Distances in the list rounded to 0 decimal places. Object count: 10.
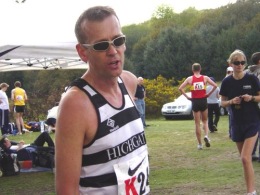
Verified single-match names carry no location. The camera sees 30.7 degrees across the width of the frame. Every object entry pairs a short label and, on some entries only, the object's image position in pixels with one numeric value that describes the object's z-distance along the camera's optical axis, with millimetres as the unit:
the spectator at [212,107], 14508
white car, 23027
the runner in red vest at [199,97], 10469
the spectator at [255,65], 8234
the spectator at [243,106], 5676
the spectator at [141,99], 16797
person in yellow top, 17375
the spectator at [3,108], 16141
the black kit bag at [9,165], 8922
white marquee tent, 10398
